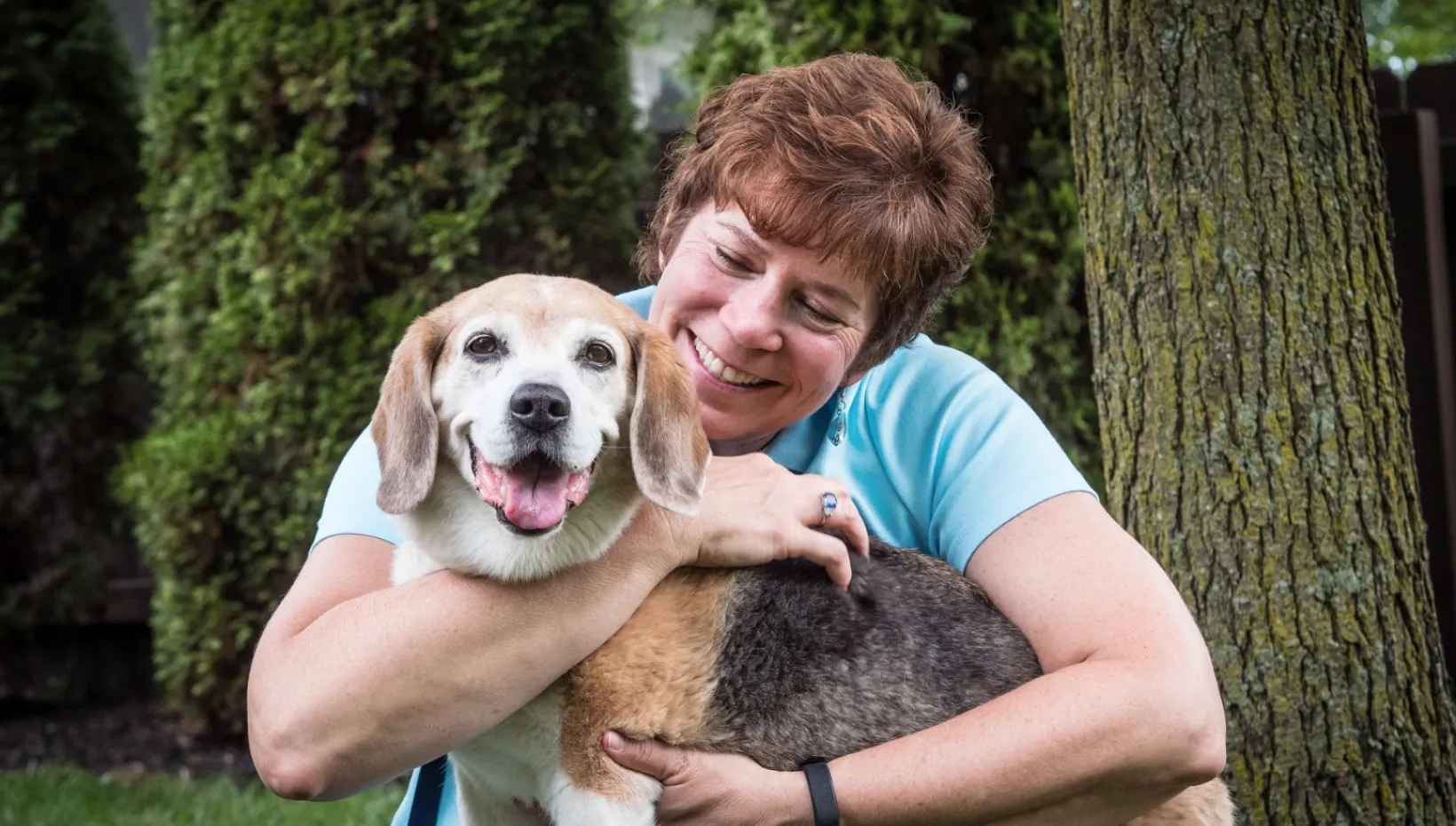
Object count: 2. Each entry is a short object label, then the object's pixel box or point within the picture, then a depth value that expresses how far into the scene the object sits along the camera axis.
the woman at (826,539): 2.16
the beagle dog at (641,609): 2.12
